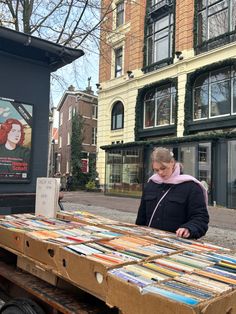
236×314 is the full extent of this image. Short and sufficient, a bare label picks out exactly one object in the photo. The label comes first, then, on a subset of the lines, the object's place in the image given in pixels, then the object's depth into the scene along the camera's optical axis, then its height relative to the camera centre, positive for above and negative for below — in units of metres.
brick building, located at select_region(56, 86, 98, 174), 25.75 +4.42
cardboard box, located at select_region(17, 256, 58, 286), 1.74 -0.73
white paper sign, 2.94 -0.34
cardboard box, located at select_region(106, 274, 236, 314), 1.04 -0.56
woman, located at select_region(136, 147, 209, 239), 2.42 -0.26
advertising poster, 3.59 +0.37
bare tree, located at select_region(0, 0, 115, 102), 6.55 +3.85
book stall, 1.13 -0.52
